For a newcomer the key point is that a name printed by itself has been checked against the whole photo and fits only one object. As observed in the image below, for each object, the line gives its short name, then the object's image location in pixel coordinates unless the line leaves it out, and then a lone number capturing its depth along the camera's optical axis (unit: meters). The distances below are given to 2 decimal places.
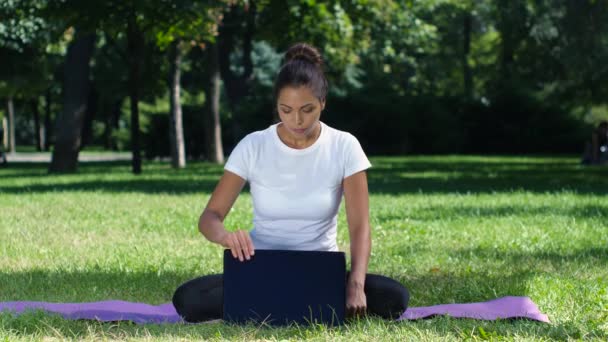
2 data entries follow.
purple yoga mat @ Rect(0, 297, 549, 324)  5.86
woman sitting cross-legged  5.77
